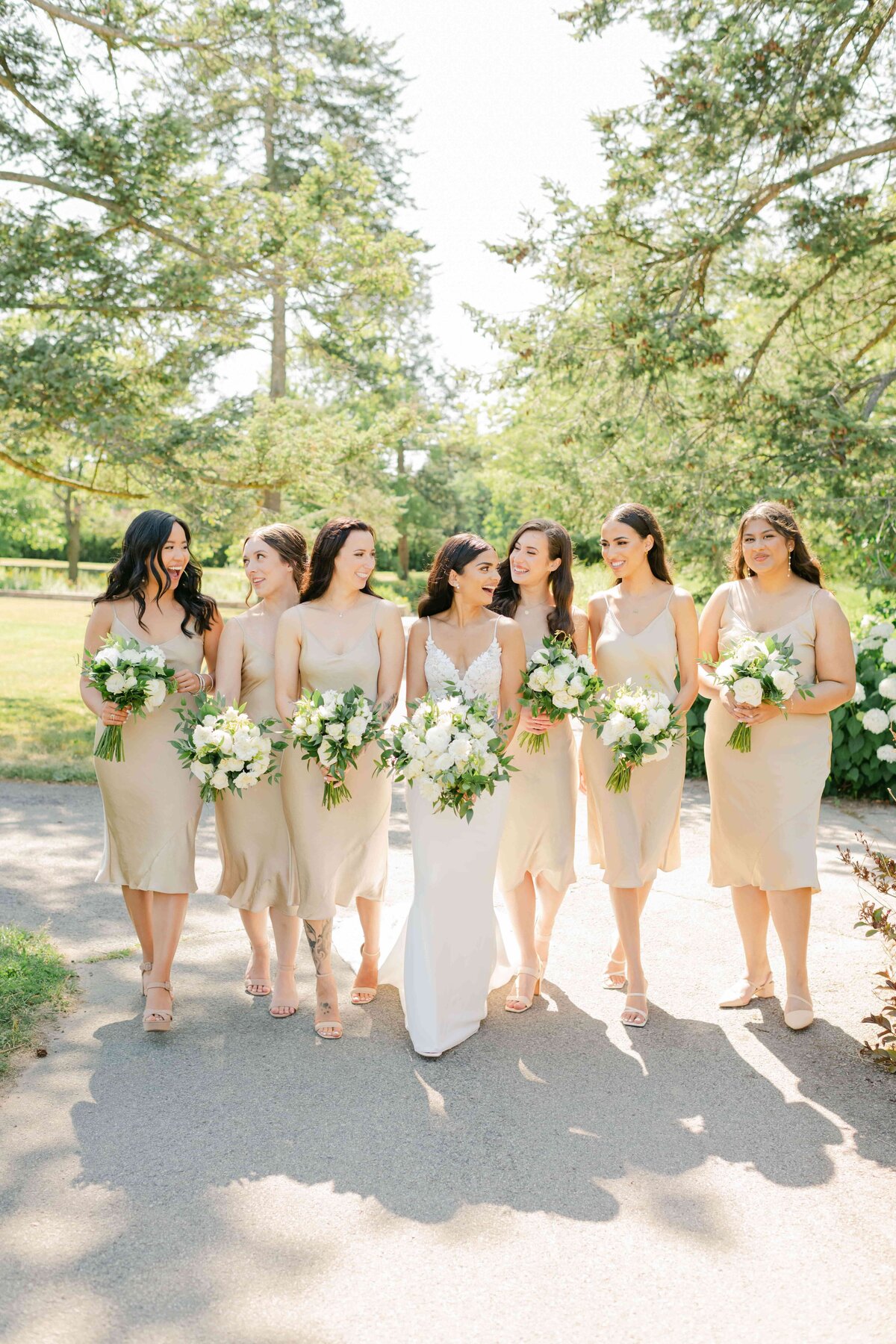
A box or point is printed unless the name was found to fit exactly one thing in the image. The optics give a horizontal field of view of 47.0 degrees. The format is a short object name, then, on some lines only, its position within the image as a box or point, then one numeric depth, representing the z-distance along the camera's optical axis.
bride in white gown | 4.86
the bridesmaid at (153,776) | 5.04
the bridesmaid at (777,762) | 5.11
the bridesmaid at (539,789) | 5.37
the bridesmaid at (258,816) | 5.18
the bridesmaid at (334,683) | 5.04
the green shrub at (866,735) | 9.75
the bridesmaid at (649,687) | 5.27
